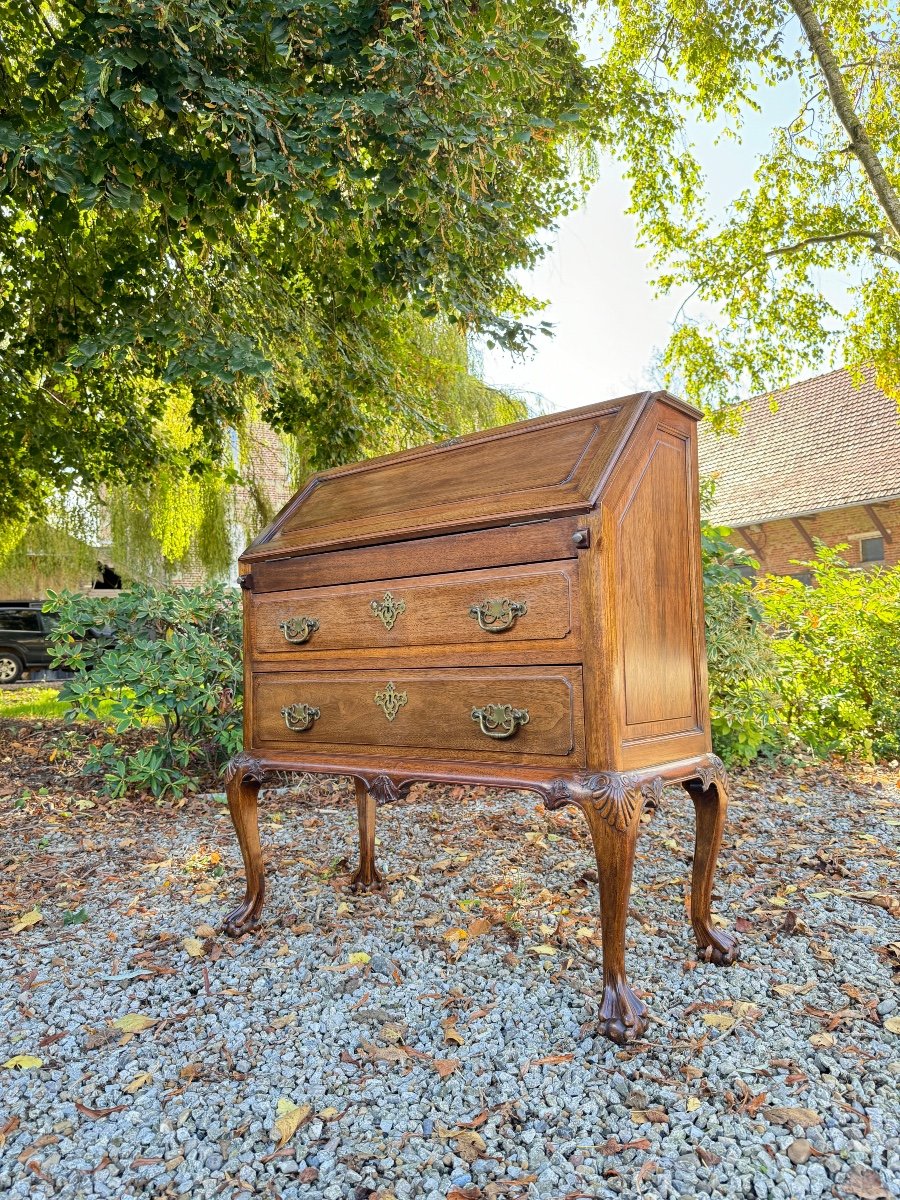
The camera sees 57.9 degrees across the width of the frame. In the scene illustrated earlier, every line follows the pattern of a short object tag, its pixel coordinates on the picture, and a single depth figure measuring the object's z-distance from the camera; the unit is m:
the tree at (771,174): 9.10
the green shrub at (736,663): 4.98
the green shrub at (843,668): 5.74
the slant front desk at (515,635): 2.12
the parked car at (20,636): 15.62
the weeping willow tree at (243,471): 6.93
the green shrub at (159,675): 4.92
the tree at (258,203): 3.44
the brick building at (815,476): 14.12
